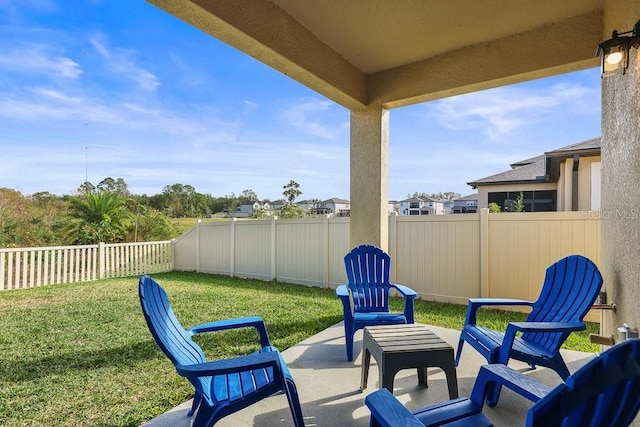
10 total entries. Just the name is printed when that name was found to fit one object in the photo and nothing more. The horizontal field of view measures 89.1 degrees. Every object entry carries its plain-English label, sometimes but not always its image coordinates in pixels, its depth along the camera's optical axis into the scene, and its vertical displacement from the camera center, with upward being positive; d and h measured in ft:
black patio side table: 6.33 -2.80
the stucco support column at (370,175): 12.90 +1.56
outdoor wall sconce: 5.95 +3.13
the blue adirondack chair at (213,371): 5.00 -2.66
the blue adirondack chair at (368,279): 11.38 -2.37
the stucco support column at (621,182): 5.93 +0.71
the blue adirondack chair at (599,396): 2.81 -1.59
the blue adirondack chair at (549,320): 7.09 -2.47
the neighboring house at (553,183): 22.95 +2.88
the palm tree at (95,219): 27.94 -0.49
